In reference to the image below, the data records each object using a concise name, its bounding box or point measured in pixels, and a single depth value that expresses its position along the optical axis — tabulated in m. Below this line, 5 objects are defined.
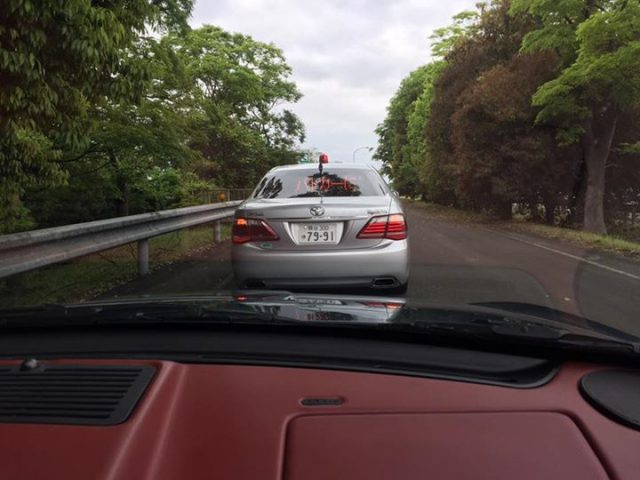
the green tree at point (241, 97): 24.88
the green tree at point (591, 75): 14.01
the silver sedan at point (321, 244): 5.09
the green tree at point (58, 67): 4.07
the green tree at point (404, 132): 44.69
